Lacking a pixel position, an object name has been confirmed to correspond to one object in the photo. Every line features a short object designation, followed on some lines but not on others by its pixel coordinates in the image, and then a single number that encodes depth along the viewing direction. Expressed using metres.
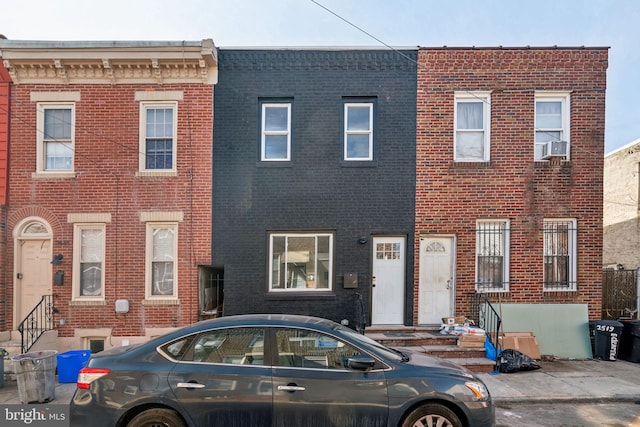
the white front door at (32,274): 8.16
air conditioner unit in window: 8.25
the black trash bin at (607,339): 7.80
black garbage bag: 6.82
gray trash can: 5.53
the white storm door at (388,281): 8.31
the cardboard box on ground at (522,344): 7.64
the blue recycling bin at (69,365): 6.36
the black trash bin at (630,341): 7.79
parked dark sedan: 3.64
